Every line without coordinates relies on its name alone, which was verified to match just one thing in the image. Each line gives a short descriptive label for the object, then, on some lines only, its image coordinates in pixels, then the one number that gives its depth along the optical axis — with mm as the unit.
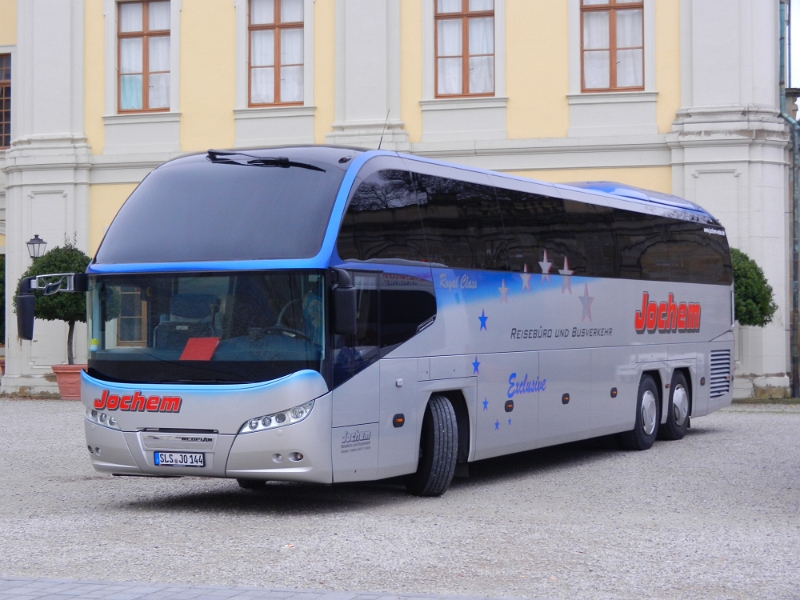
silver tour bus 10328
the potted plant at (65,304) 25938
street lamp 26922
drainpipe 25094
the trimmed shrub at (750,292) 23750
